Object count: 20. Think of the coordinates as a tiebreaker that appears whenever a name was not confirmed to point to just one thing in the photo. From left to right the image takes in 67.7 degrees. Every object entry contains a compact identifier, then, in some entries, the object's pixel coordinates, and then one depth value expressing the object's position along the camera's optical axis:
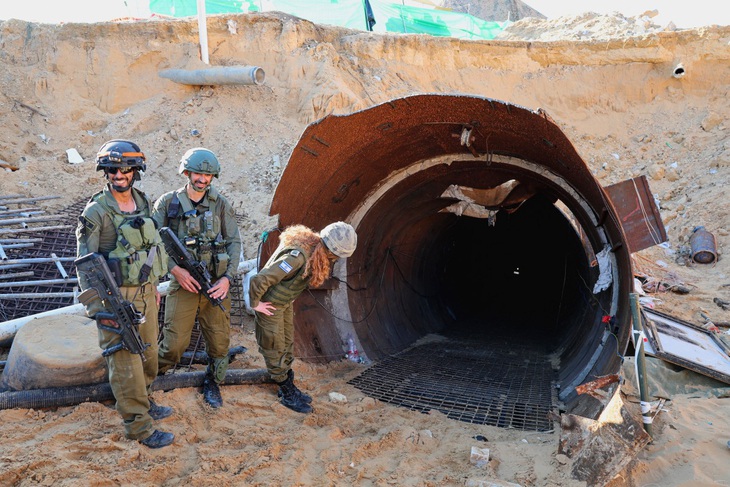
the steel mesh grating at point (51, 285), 5.52
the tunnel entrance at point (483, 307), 5.56
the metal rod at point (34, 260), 6.27
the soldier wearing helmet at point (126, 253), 3.39
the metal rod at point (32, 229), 7.16
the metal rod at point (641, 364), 3.49
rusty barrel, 9.58
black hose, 3.66
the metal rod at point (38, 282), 5.81
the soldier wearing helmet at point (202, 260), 4.09
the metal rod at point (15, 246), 6.73
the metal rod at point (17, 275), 5.98
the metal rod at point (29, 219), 7.39
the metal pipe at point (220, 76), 11.54
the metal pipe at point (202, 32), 11.46
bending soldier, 4.23
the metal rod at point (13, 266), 6.18
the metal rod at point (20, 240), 6.89
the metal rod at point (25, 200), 8.18
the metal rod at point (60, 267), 6.24
